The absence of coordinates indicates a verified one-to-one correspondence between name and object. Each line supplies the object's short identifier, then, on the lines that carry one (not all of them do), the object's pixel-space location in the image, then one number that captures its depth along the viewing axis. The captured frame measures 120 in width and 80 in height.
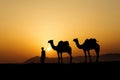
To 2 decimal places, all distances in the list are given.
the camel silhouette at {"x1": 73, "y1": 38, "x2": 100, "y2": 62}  35.78
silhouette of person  35.81
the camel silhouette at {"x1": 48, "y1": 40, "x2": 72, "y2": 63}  36.31
